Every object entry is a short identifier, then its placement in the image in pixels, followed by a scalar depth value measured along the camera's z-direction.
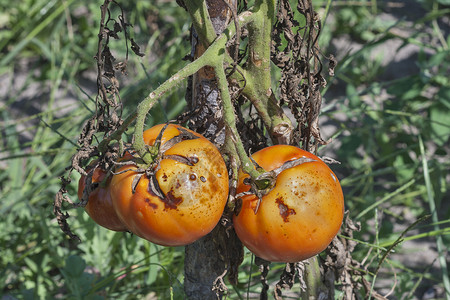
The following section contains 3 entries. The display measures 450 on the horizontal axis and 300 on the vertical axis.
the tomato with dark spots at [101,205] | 0.78
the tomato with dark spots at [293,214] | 0.75
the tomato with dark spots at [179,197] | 0.74
